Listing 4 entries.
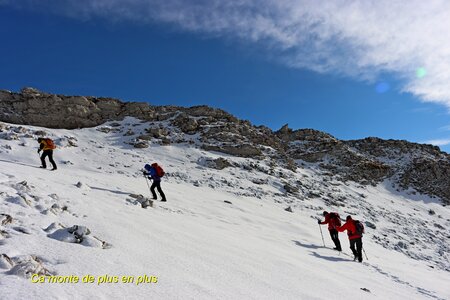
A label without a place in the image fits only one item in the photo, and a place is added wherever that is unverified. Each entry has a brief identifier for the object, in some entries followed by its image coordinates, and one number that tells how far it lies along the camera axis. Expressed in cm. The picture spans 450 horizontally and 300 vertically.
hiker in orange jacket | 1491
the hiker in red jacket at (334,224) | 1297
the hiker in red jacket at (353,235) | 1200
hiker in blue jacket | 1330
